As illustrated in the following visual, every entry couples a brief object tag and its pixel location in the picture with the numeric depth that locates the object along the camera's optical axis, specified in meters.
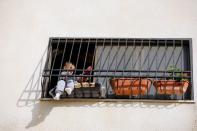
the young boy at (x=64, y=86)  7.56
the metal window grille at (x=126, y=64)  7.70
